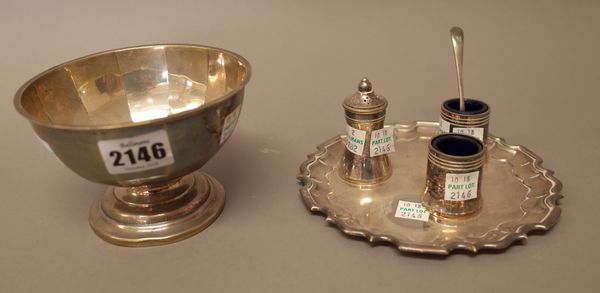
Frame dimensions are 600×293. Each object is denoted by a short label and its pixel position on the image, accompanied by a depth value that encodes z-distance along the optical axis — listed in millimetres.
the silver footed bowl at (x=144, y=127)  366
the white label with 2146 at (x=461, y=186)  395
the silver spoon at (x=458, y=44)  490
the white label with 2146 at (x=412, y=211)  414
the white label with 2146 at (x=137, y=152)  362
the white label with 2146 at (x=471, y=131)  457
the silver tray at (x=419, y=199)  395
